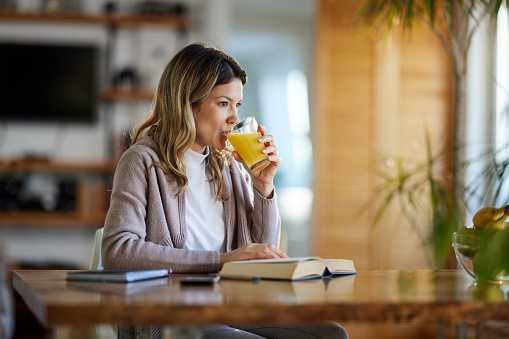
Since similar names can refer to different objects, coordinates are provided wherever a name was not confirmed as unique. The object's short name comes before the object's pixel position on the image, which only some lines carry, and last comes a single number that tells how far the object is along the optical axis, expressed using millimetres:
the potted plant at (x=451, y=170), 3484
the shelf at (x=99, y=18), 6138
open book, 2400
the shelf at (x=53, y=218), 5997
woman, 2702
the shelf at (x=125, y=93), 6179
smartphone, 2307
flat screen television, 6232
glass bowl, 2443
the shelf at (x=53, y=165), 6017
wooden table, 2011
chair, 2663
